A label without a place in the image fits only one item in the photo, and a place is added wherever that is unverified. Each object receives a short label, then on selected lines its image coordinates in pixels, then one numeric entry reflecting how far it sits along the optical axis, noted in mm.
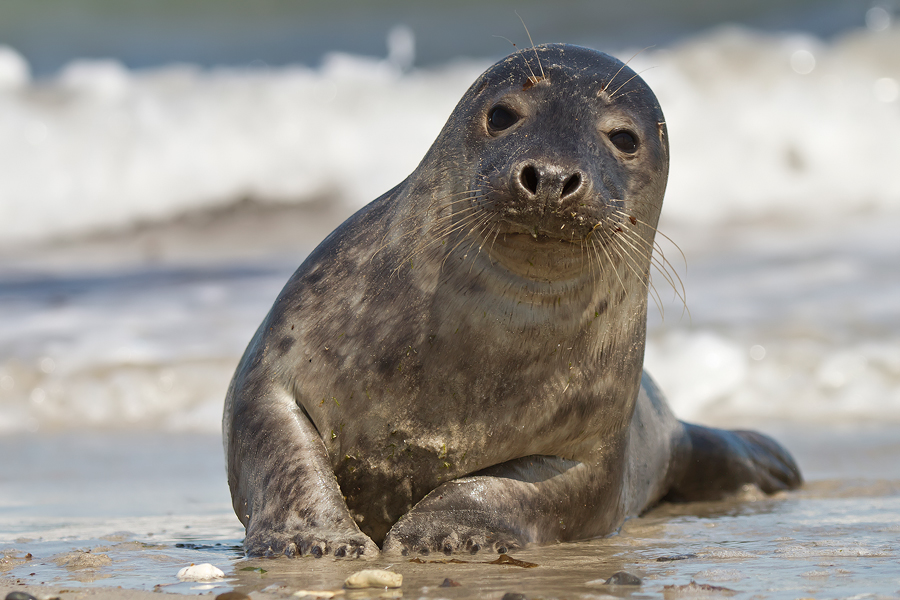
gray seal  6934
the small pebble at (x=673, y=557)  6996
